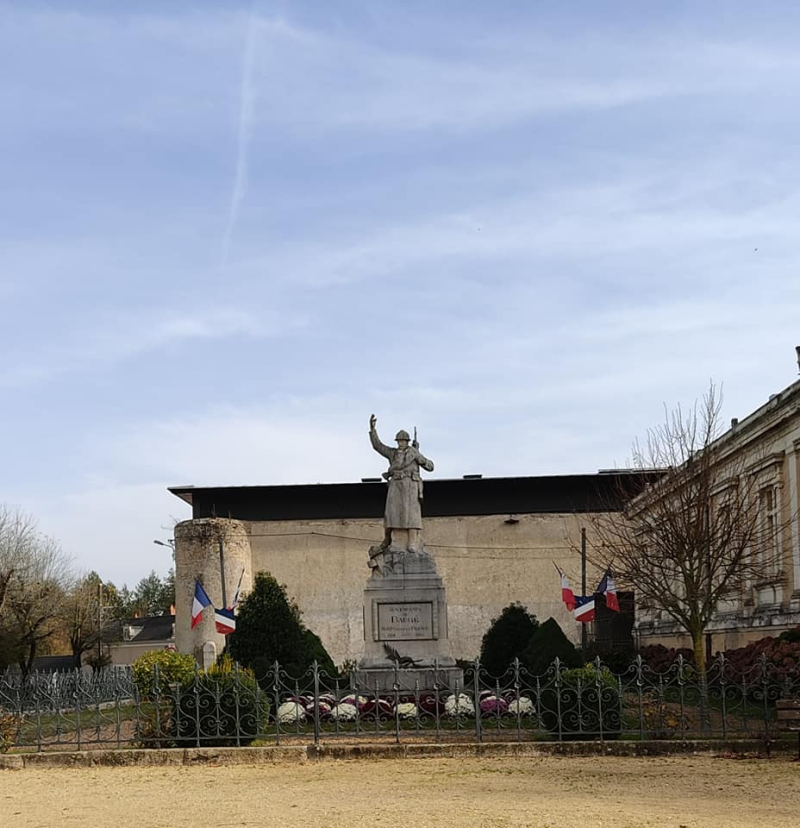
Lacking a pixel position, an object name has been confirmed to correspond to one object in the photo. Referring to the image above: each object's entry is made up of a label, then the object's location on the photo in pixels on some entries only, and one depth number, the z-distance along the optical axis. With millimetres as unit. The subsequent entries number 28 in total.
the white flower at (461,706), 17594
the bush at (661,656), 31000
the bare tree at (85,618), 63750
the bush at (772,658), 19875
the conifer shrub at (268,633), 24578
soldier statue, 21219
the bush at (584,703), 15766
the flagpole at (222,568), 39069
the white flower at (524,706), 17781
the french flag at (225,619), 22000
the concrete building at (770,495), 27922
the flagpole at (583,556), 30500
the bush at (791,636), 24000
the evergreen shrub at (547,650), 21430
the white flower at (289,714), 17734
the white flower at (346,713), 17672
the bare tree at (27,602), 51000
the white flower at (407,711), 17406
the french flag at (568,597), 23722
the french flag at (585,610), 21328
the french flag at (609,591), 22391
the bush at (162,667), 19078
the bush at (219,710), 15898
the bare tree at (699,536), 23453
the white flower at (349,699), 18094
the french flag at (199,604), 24000
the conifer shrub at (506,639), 27750
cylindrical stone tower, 42688
